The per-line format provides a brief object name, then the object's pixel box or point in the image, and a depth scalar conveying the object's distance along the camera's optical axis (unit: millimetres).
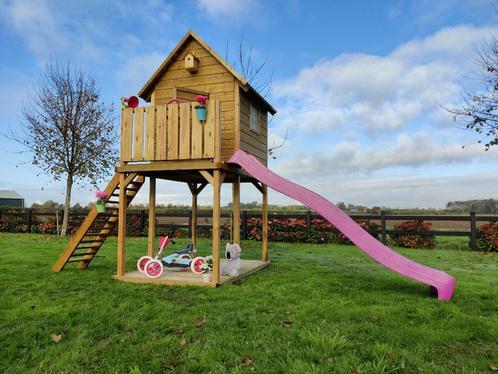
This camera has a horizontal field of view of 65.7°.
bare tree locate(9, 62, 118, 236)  17500
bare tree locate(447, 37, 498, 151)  13531
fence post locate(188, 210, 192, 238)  17516
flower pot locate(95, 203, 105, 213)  8102
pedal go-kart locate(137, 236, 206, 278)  7754
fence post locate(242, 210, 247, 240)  16906
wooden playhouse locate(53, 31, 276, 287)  7457
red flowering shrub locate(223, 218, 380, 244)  15734
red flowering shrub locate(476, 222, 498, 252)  13609
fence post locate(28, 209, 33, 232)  20438
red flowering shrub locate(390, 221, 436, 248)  14688
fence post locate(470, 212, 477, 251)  13953
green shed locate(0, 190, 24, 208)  43762
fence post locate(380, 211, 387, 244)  15141
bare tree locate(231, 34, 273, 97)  19562
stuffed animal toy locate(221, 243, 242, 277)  7727
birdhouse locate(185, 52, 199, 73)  8453
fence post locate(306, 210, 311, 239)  16047
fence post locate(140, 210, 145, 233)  18625
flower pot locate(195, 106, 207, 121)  7379
